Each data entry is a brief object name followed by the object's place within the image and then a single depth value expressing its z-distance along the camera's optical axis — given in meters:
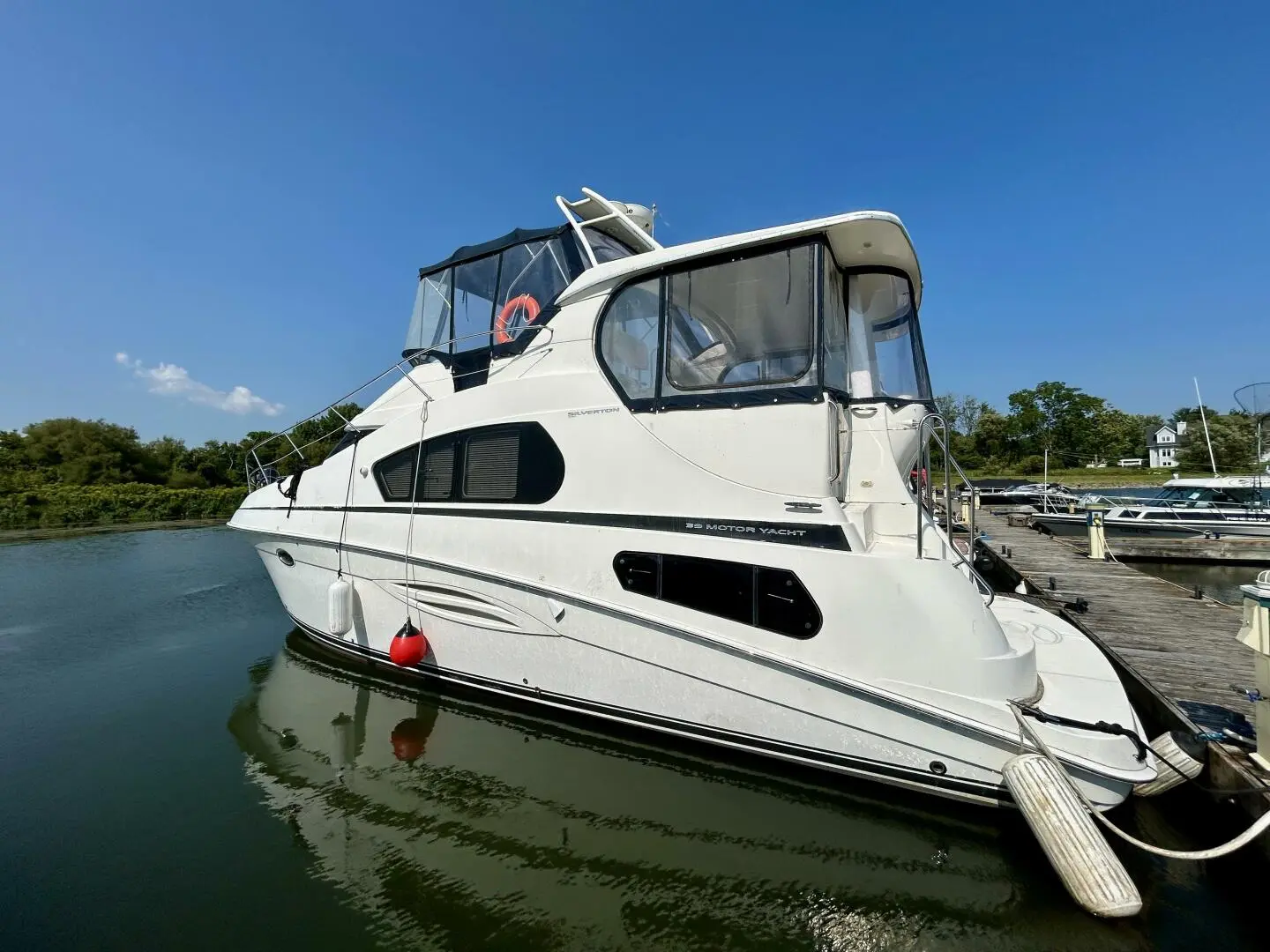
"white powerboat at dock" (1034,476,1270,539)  16.06
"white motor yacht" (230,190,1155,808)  3.32
